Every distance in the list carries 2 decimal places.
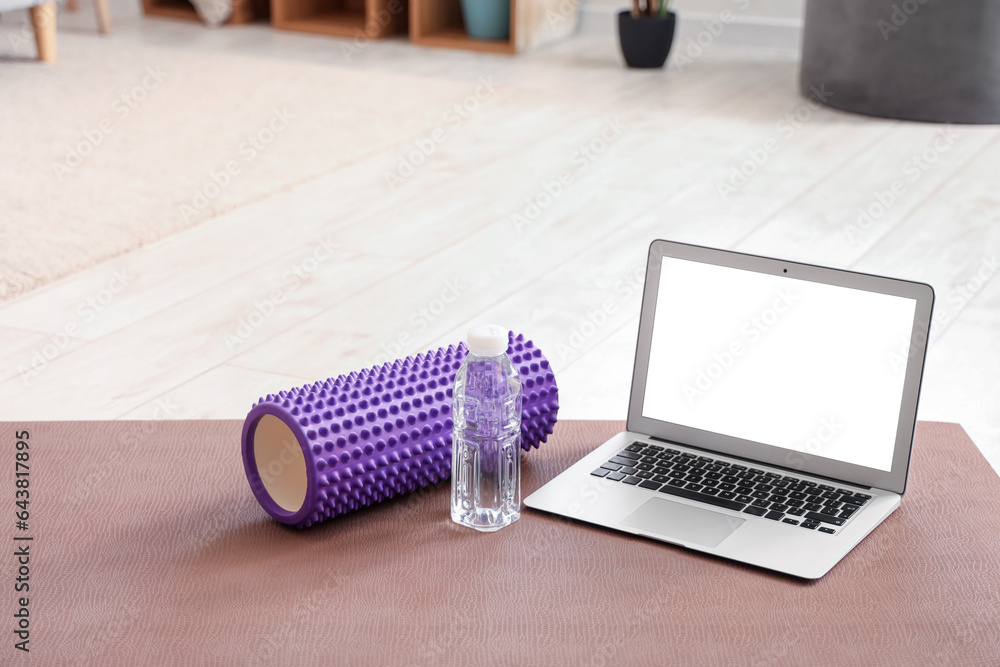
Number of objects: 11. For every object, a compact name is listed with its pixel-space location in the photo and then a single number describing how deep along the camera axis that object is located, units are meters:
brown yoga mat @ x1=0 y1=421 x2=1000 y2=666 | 0.80
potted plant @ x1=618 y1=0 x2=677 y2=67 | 3.98
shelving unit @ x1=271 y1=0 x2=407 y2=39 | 4.56
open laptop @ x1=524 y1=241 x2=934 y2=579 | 0.97
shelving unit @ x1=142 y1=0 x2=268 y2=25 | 4.80
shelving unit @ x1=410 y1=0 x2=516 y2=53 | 4.34
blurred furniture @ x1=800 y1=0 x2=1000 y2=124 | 3.25
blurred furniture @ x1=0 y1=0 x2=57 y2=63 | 3.94
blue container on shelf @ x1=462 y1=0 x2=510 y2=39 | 4.41
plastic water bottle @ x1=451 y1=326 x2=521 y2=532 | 0.97
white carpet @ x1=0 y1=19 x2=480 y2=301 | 2.48
